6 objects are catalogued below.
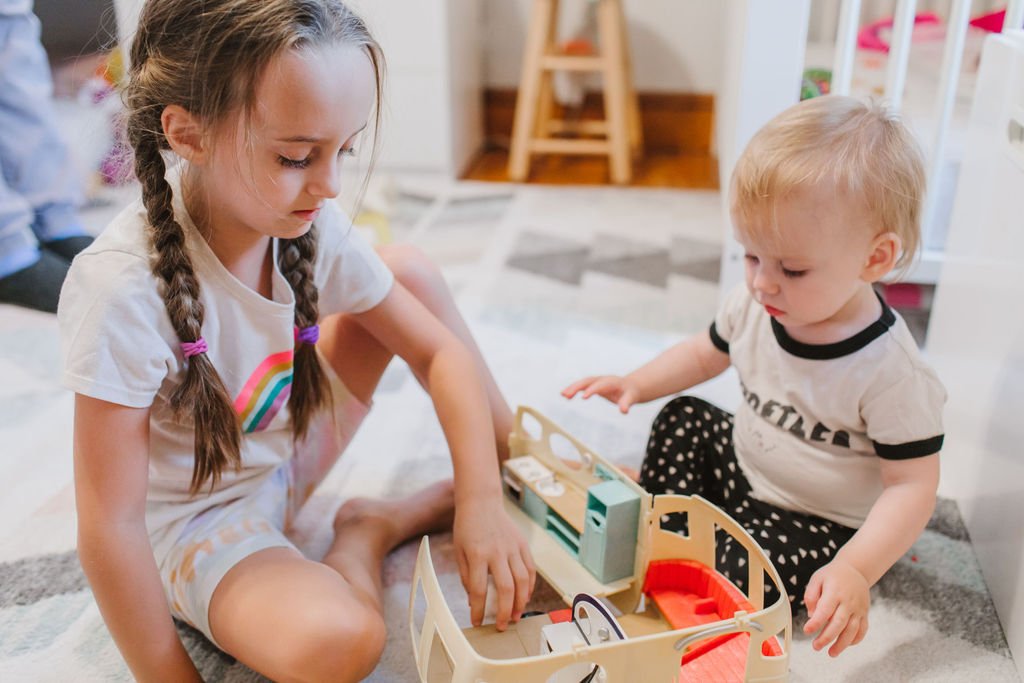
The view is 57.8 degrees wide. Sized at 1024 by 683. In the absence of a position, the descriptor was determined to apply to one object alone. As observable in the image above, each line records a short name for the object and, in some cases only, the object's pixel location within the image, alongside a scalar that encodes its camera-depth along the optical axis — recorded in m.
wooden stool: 2.26
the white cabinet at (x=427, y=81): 2.18
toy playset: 0.61
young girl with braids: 0.63
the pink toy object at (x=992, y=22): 1.20
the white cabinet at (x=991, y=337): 0.84
